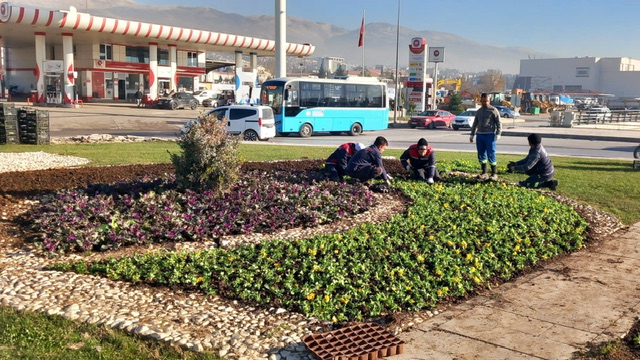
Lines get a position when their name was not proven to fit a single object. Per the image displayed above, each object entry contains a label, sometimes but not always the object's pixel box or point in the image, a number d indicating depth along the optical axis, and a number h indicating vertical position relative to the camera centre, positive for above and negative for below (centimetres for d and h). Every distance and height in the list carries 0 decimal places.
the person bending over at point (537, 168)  1160 -110
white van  2486 -51
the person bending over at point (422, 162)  1160 -103
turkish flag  4842 +604
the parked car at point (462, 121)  3988 -66
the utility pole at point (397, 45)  4307 +520
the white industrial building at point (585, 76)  14312 +963
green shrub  865 -75
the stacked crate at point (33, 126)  1905 -70
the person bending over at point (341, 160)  1116 -95
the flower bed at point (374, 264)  561 -168
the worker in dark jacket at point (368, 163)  1066 -97
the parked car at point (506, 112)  5579 +1
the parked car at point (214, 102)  5437 +50
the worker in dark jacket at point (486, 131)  1228 -41
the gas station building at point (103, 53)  4188 +490
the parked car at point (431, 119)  4056 -57
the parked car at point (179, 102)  4659 +40
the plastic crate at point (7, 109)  1871 -16
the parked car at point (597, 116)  4834 -20
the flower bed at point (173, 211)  729 -146
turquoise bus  2877 +25
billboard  4994 +331
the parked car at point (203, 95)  5378 +115
